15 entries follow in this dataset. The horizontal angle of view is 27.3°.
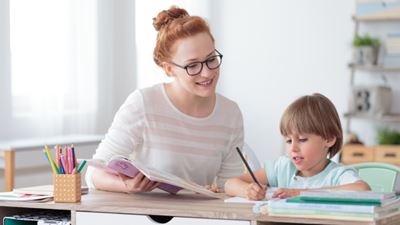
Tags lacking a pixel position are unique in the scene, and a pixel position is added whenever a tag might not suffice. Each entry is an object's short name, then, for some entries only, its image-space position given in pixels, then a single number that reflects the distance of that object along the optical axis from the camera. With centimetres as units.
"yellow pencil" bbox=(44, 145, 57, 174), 209
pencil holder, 208
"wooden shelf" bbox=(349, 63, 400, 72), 507
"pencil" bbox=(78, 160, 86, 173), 211
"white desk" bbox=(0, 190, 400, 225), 180
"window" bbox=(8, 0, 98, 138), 438
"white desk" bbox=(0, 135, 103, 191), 369
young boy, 219
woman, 239
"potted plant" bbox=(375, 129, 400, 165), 487
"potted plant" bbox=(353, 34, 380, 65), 512
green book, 173
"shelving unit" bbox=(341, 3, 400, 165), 490
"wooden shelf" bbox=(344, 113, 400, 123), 499
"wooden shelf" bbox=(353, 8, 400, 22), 507
